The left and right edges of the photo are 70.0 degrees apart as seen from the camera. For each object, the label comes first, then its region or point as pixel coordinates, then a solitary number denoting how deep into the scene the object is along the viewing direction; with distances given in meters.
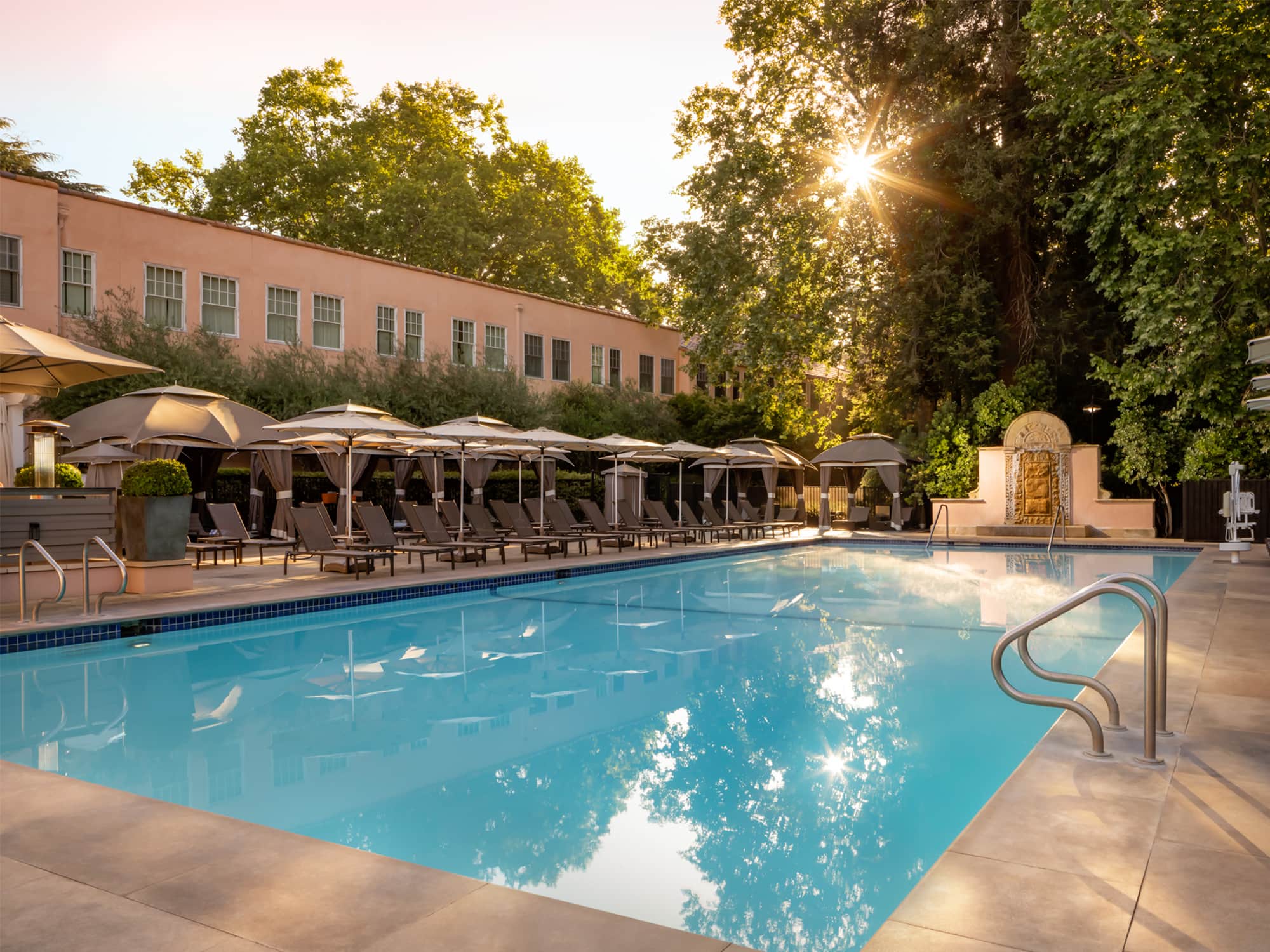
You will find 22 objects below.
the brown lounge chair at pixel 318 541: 11.73
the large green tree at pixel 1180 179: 15.69
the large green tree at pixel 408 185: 30.98
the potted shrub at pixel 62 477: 10.14
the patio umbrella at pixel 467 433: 13.94
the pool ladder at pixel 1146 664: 3.96
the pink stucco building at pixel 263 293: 16.14
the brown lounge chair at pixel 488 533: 14.57
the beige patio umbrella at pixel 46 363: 8.53
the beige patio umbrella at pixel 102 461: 14.98
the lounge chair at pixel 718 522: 19.42
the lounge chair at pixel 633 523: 18.08
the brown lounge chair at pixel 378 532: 12.39
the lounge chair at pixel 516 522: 15.45
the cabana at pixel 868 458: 22.41
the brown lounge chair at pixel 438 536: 13.34
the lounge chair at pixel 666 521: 18.38
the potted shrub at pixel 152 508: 9.86
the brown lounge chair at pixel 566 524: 16.06
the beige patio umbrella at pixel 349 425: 12.16
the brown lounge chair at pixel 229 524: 13.68
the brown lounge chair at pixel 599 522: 16.88
